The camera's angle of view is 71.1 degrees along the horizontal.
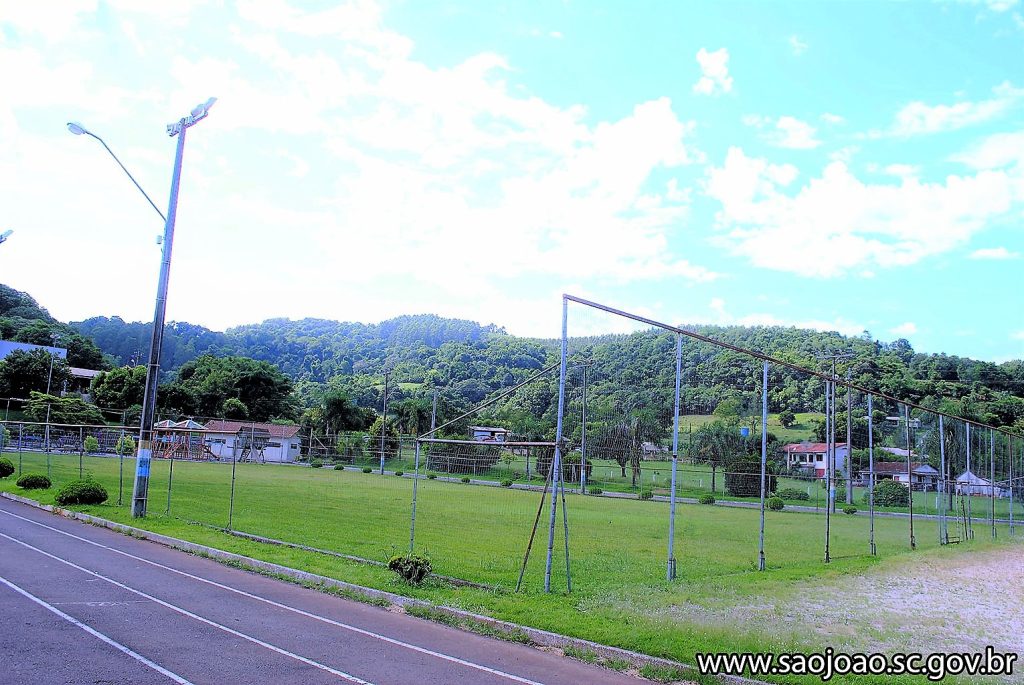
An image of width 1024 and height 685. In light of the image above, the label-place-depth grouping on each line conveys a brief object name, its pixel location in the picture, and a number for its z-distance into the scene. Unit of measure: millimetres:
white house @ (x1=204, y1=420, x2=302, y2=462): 64500
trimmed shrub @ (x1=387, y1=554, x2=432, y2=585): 10742
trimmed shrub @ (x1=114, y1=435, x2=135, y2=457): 38322
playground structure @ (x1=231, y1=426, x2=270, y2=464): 56100
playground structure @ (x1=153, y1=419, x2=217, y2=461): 53406
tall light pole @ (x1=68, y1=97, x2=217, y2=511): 18125
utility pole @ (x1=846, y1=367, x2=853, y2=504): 19359
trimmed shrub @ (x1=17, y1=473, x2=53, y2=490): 22922
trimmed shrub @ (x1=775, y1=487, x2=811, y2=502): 27744
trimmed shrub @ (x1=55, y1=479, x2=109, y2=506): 19547
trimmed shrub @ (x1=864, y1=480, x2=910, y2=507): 31688
